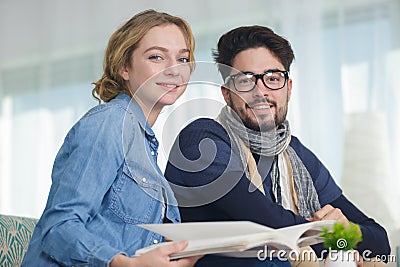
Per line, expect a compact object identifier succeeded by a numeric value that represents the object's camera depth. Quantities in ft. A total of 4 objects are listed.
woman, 6.74
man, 7.63
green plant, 6.12
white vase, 6.17
